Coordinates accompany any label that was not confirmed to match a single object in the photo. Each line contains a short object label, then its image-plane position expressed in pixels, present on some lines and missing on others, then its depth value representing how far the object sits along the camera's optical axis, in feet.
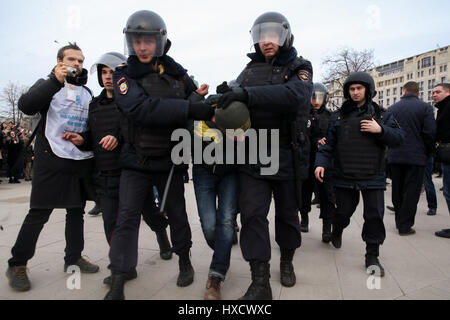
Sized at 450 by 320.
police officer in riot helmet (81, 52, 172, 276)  8.89
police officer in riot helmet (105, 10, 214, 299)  7.51
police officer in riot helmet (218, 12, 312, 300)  7.56
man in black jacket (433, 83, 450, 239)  14.16
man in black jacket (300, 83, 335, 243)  13.32
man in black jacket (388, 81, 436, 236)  14.33
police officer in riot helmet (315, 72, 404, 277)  9.95
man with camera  8.35
